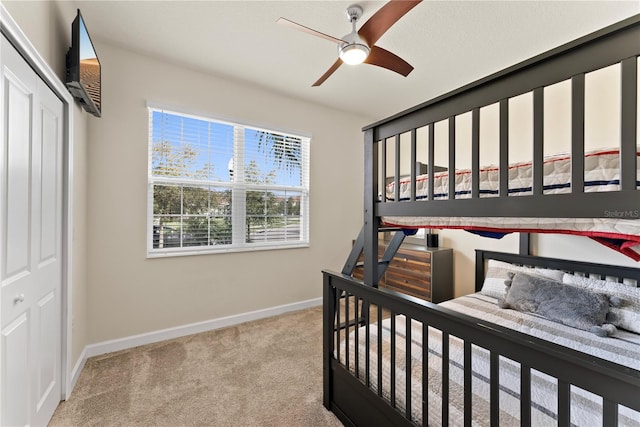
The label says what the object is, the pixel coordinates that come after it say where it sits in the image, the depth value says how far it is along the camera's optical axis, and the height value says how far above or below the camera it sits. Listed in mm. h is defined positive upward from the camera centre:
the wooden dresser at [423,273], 3139 -694
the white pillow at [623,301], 1824 -591
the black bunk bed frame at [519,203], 699 +42
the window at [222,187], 2721 +307
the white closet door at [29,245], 1203 -158
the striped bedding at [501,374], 1128 -798
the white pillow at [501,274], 2417 -545
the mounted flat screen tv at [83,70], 1748 +979
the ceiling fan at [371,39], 1572 +1154
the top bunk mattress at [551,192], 827 +85
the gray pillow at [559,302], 1846 -638
